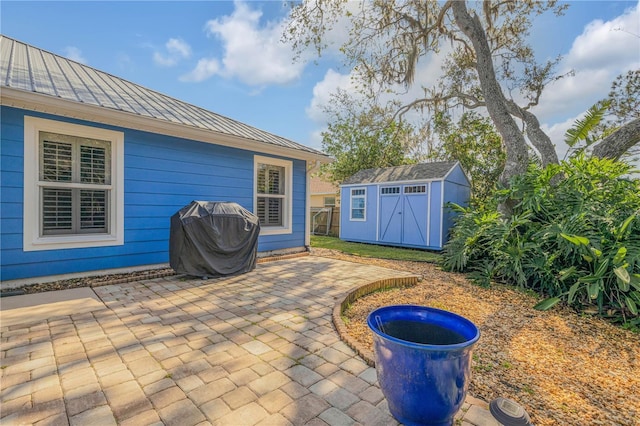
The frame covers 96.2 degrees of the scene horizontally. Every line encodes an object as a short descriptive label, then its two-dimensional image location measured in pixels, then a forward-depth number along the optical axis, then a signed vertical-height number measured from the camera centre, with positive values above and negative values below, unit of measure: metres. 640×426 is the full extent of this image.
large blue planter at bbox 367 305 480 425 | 1.41 -0.84
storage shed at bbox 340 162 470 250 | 9.24 +0.23
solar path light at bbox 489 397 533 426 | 1.30 -0.95
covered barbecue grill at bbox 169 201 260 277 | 4.58 -0.52
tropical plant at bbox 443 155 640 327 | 3.74 -0.47
